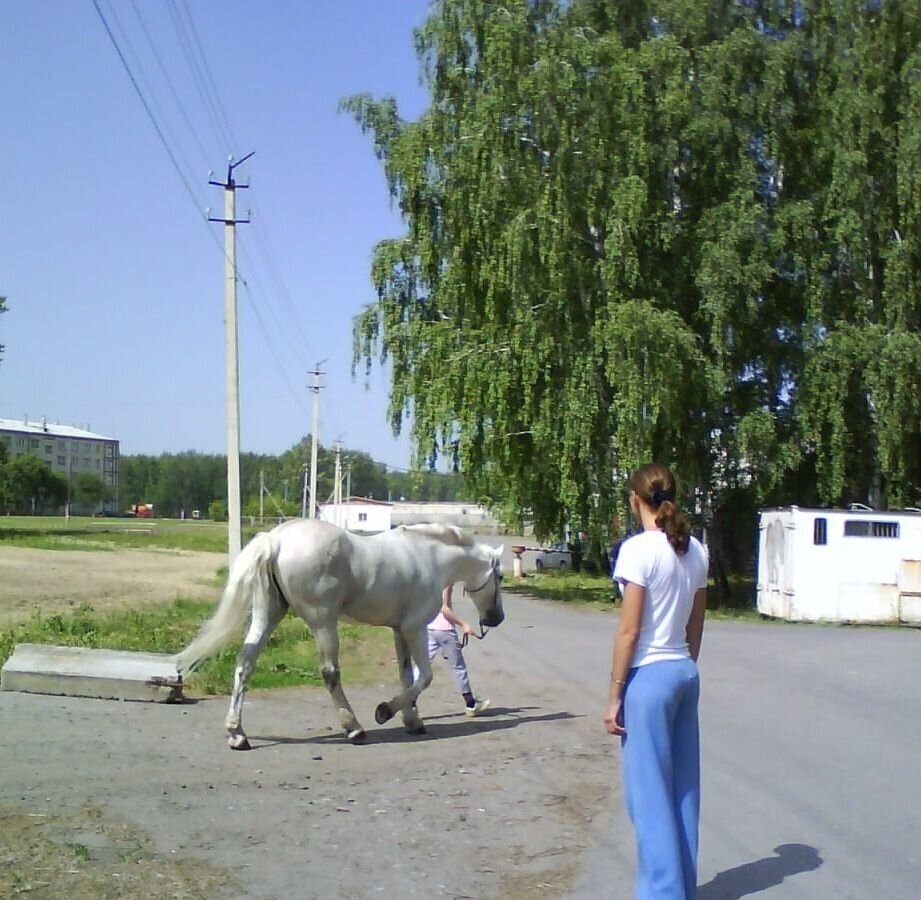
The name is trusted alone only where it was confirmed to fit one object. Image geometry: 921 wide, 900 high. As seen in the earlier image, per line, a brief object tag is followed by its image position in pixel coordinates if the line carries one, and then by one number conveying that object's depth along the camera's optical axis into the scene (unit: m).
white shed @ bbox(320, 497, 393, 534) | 85.56
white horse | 9.25
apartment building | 159.25
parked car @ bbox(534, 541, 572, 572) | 42.44
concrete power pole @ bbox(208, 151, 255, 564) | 19.64
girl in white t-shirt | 4.98
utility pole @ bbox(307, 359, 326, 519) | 47.69
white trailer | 22.53
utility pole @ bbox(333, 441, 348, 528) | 59.12
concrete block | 10.68
